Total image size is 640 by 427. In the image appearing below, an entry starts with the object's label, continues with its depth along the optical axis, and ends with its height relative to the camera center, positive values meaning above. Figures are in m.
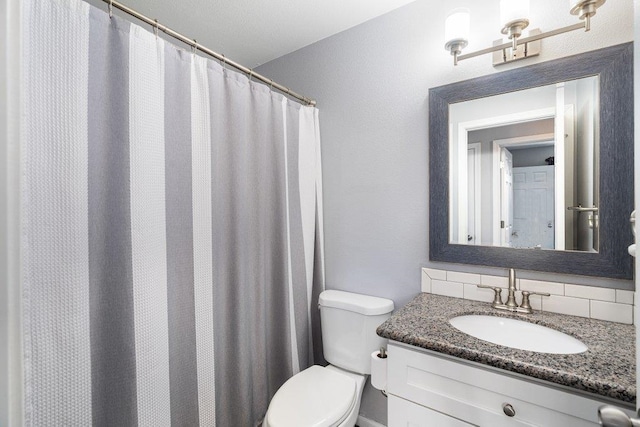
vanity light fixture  1.02 +0.68
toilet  1.18 -0.82
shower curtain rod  0.97 +0.68
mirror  1.09 +0.16
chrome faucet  1.20 -0.40
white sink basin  1.04 -0.50
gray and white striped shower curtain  0.84 -0.06
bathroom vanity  0.76 -0.50
